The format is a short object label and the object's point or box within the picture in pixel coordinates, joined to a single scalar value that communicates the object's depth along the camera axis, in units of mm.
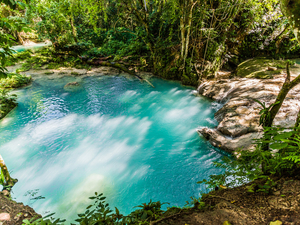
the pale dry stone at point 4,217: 2186
